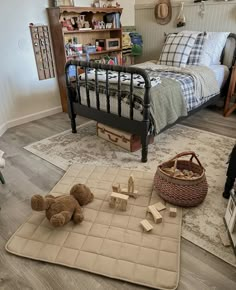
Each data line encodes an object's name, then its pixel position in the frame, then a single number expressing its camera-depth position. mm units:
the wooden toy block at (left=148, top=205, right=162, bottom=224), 1488
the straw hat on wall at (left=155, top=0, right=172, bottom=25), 3633
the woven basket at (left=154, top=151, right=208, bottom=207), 1533
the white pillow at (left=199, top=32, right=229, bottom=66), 3119
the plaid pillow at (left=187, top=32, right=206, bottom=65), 3123
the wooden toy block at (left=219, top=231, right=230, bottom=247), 1364
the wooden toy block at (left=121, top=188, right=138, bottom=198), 1719
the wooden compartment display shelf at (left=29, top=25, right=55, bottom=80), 2965
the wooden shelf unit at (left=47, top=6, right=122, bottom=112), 2932
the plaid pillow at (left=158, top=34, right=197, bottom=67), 3096
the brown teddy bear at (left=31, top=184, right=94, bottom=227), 1415
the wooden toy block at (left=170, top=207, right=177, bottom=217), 1539
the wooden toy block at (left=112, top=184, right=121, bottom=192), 1708
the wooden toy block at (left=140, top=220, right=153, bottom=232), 1434
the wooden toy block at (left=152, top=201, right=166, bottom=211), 1591
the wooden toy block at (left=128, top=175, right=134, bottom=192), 1685
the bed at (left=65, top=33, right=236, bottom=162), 2049
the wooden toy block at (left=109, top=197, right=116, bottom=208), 1633
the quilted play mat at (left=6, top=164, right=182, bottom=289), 1230
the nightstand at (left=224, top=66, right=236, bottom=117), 2961
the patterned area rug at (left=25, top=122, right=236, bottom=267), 1461
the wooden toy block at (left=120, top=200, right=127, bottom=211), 1588
